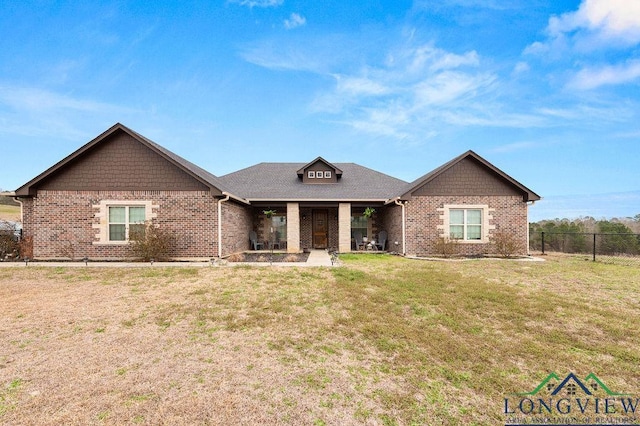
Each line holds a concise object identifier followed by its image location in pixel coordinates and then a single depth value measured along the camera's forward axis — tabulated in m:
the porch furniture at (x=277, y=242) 17.28
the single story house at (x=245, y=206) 12.38
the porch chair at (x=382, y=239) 16.62
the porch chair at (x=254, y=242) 16.59
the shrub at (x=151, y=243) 11.66
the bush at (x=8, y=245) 12.15
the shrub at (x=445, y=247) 13.57
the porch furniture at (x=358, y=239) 16.92
